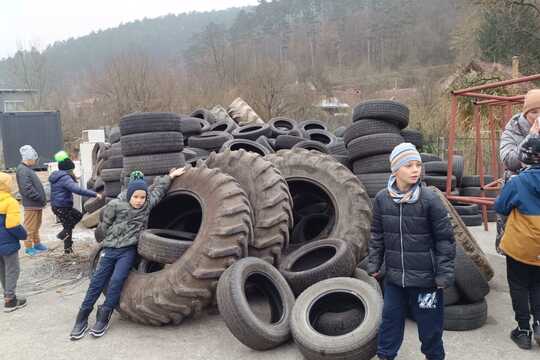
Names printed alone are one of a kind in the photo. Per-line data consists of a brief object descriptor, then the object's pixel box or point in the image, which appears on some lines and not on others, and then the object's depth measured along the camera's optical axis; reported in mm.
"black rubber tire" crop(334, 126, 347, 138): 12159
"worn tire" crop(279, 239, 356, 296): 4277
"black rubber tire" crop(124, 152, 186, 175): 5812
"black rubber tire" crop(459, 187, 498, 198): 8938
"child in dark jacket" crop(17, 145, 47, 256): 7066
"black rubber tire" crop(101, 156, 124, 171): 7789
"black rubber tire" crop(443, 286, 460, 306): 4082
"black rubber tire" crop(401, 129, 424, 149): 8086
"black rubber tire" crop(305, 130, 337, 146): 11016
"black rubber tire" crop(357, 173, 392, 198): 6406
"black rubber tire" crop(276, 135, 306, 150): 9430
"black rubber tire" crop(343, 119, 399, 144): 6750
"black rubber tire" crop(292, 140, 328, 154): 8500
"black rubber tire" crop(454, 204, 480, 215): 8180
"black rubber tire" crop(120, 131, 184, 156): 5859
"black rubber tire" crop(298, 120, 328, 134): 12008
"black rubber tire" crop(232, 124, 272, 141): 9914
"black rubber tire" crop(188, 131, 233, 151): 9500
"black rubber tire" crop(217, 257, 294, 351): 3578
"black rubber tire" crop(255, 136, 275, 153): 9211
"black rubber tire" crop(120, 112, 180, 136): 5930
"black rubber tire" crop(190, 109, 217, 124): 12839
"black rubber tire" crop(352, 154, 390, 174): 6500
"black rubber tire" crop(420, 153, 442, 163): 8702
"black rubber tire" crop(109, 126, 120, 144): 10415
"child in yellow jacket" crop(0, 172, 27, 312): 4840
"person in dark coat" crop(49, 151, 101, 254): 6840
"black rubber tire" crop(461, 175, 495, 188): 9055
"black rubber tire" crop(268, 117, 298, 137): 11141
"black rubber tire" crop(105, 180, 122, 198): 7422
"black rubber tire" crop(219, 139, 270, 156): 8438
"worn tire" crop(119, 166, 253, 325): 4086
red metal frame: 5664
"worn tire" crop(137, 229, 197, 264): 4363
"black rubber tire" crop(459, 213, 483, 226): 8117
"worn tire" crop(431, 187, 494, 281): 4285
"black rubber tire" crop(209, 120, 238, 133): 11645
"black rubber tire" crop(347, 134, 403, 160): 6508
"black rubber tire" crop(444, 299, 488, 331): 3986
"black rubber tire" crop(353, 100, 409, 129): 6734
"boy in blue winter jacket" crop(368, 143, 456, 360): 3039
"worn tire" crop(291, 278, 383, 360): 3330
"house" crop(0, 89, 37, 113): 33500
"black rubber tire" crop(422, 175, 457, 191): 7992
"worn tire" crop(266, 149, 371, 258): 5164
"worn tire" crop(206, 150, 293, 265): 4570
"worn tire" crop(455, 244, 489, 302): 4023
